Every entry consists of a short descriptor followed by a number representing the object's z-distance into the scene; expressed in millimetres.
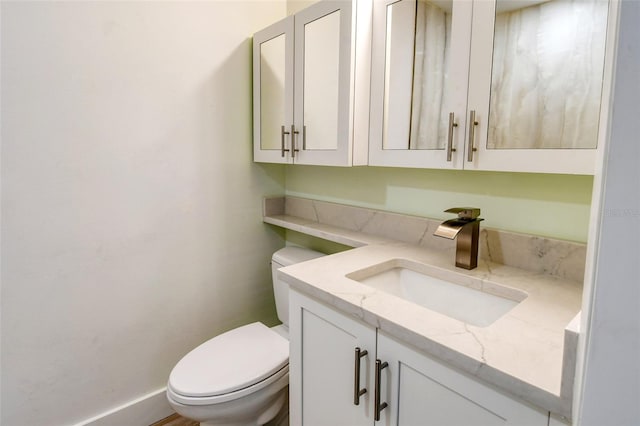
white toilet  1257
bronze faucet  1139
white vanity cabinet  727
